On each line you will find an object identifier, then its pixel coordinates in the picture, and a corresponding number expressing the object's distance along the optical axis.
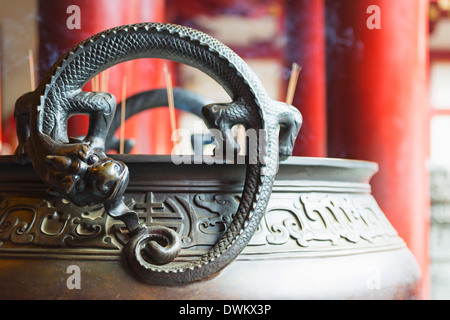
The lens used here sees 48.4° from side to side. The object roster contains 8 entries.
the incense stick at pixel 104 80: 2.13
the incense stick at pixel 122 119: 1.32
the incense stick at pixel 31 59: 2.27
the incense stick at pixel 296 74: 3.59
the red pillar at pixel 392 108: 2.10
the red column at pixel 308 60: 3.47
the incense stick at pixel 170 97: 1.33
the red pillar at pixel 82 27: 1.98
